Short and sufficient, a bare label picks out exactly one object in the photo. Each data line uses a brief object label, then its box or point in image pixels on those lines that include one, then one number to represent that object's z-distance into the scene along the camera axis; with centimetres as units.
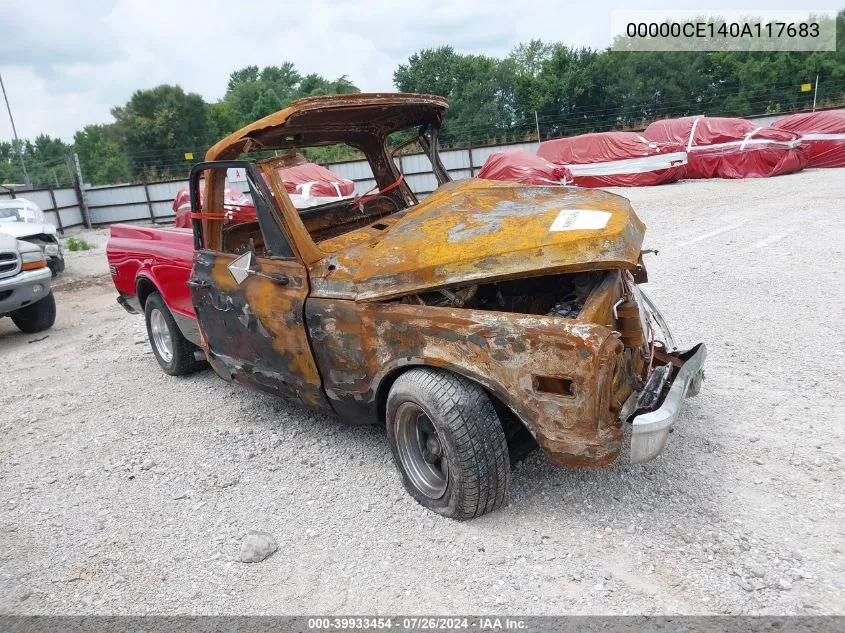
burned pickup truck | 265
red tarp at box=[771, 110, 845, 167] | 1556
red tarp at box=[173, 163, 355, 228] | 1502
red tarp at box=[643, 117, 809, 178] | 1537
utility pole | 2169
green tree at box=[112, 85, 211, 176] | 4175
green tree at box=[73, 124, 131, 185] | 4509
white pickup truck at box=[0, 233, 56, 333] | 687
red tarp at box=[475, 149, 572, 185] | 1569
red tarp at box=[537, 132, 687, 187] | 1672
